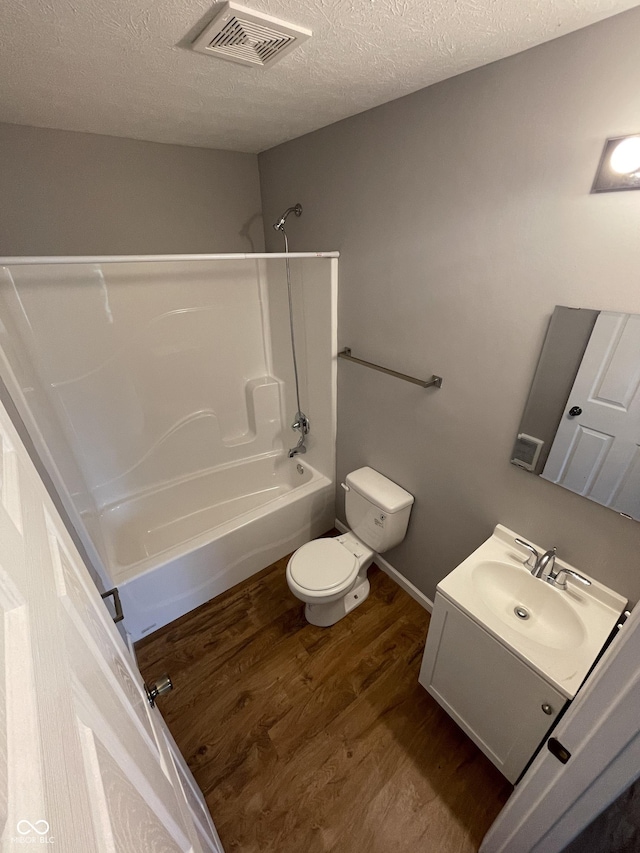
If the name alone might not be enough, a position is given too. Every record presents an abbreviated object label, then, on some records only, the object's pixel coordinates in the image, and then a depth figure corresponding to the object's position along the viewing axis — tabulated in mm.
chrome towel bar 1542
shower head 1941
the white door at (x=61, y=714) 249
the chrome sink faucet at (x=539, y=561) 1301
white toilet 1762
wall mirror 1043
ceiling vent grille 821
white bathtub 1824
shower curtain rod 1236
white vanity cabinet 1146
